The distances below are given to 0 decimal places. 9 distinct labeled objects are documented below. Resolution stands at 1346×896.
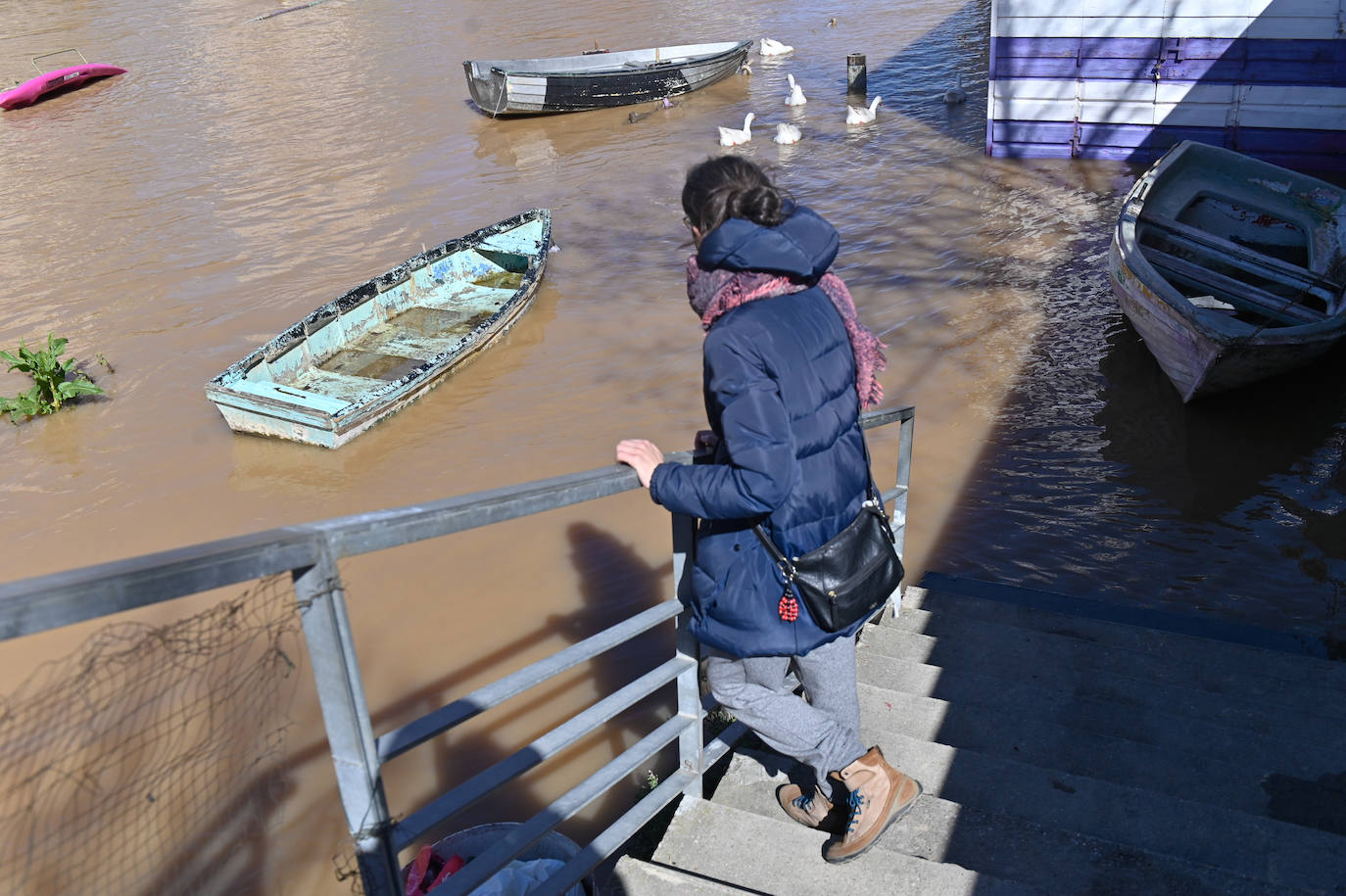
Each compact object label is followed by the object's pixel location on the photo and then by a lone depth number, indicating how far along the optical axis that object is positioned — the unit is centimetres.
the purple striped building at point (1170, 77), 1191
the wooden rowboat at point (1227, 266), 706
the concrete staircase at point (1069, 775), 269
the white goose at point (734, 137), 1514
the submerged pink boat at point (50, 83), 2091
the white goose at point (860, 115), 1578
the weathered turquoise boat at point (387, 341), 849
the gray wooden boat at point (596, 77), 1717
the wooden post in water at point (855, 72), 1719
